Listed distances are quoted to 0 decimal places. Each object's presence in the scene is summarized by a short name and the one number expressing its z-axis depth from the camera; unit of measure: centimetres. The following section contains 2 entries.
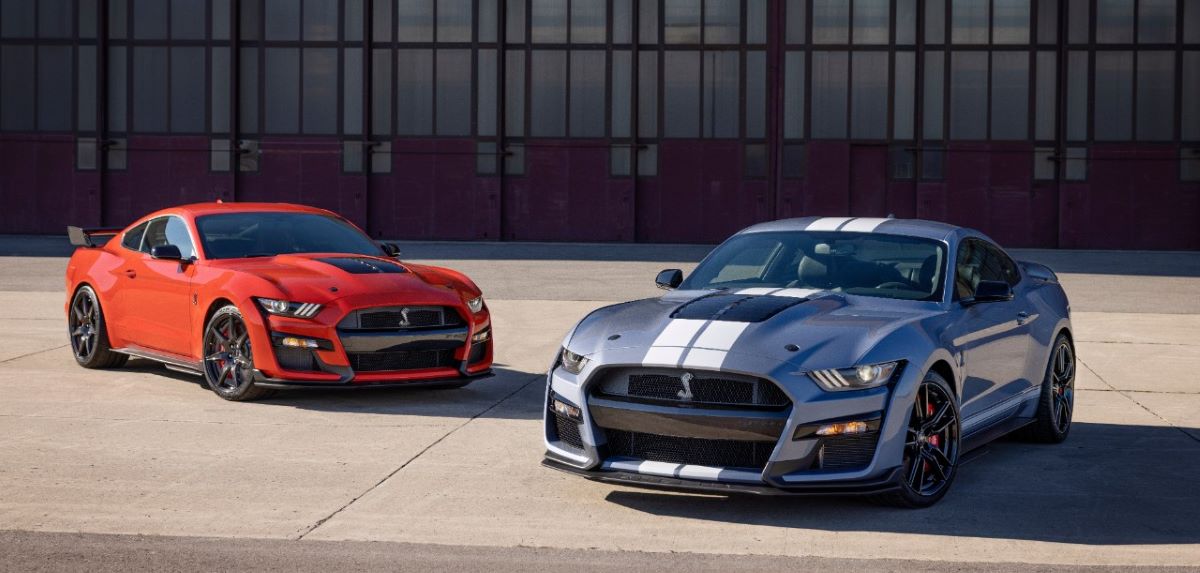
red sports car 1052
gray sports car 707
